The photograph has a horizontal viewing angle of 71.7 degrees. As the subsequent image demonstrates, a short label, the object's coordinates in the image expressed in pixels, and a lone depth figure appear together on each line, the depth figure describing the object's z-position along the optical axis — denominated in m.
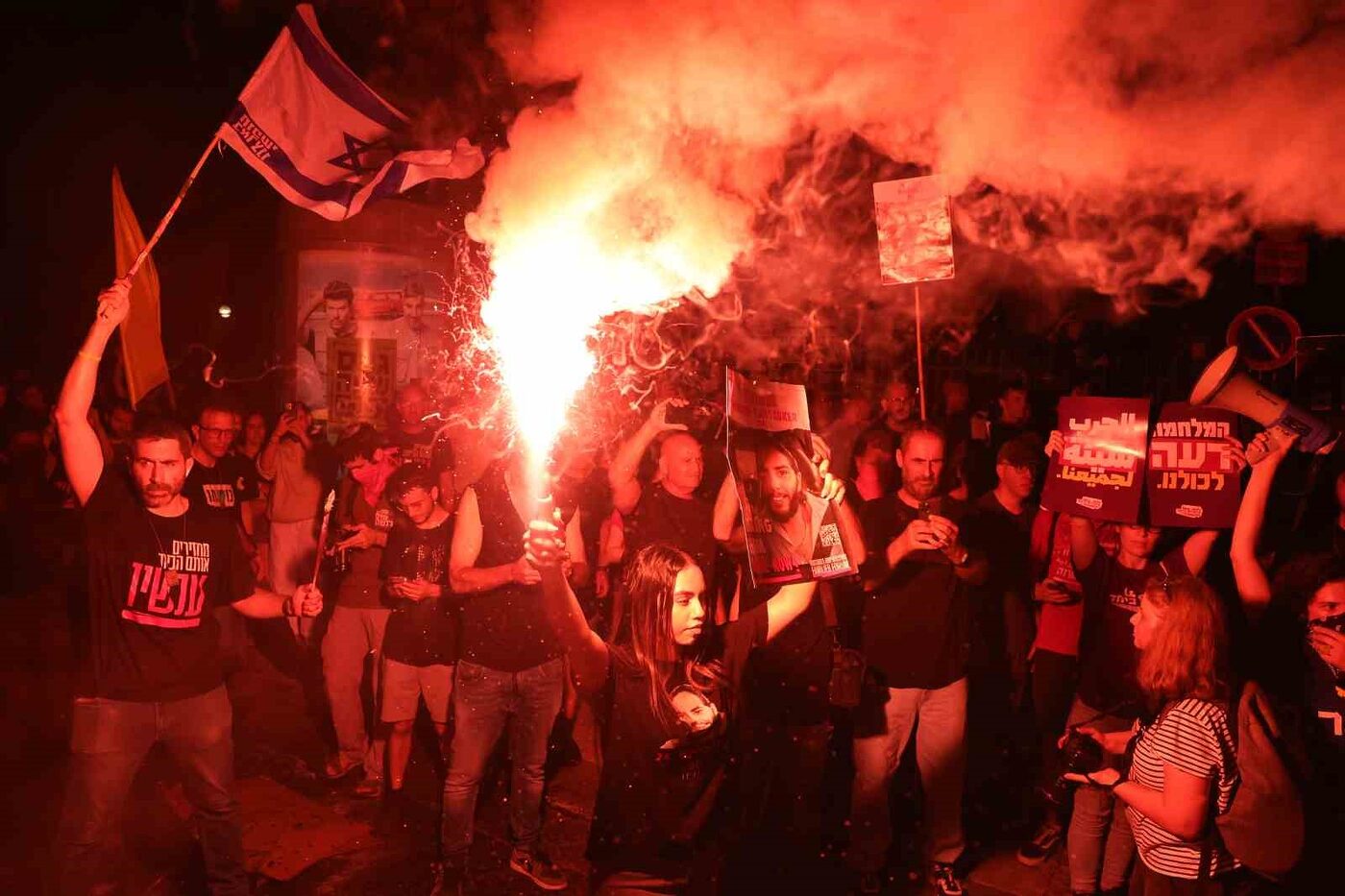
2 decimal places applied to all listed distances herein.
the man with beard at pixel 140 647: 4.18
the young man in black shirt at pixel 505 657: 4.94
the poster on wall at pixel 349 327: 14.69
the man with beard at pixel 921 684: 5.12
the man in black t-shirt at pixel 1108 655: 4.71
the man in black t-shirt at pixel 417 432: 8.35
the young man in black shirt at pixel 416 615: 5.92
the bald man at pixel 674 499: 5.66
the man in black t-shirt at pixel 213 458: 7.39
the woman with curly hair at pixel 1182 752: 3.51
